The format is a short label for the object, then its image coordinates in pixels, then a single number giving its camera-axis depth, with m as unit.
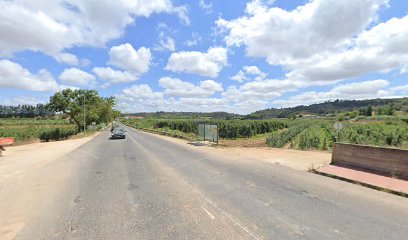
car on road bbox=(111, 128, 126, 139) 34.84
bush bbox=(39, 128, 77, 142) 44.05
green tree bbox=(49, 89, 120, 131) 55.16
